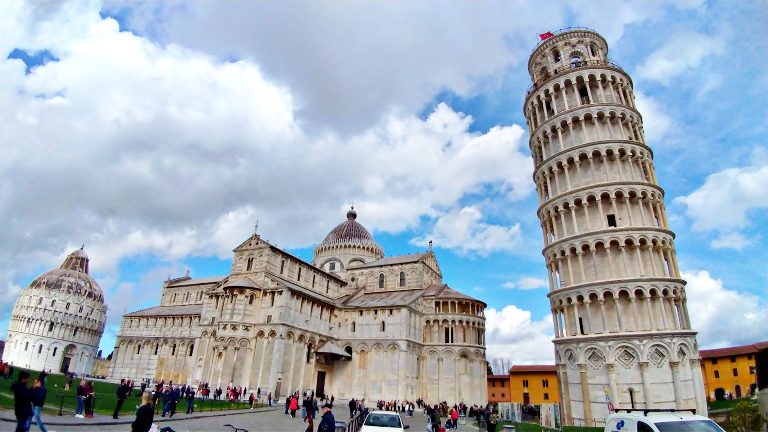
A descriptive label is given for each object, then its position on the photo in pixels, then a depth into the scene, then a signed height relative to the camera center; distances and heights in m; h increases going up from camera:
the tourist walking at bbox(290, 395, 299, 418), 23.91 -1.91
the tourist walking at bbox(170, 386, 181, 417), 18.81 -1.45
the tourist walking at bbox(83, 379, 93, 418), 15.48 -1.25
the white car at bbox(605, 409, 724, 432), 9.40 -0.85
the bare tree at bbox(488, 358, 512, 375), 122.67 +2.81
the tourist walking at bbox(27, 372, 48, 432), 9.77 -0.82
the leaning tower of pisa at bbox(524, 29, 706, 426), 22.94 +7.70
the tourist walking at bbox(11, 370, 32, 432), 8.99 -0.92
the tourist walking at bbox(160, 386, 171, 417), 18.39 -1.53
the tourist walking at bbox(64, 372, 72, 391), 32.03 -1.58
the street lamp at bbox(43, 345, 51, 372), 76.39 +1.22
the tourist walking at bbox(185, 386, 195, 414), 20.72 -1.68
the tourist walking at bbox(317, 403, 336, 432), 10.08 -1.21
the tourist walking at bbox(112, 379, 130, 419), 15.80 -1.10
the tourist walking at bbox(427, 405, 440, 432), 18.64 -1.94
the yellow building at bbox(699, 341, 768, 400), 47.59 +1.65
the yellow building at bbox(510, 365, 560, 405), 56.94 -0.69
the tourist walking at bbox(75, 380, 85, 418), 15.37 -1.30
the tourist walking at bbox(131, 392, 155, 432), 7.83 -0.93
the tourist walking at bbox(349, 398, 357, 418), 26.73 -2.06
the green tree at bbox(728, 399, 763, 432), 13.34 -0.98
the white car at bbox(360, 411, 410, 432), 12.70 -1.48
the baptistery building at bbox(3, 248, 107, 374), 76.06 +6.62
